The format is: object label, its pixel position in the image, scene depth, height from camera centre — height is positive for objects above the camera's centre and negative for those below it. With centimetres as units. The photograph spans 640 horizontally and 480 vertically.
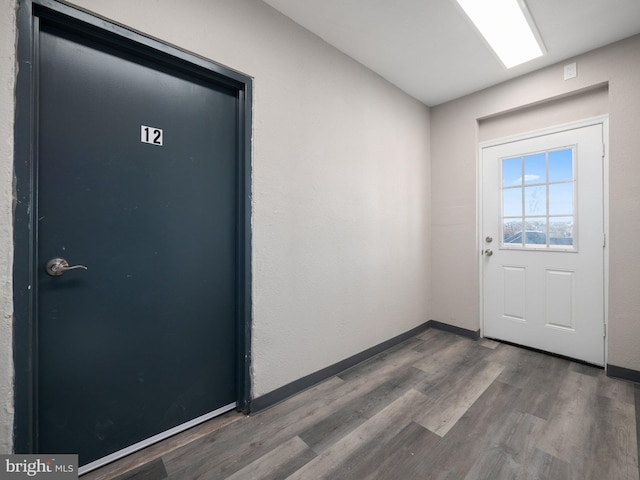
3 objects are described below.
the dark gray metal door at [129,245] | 121 -3
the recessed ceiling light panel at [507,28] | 183 +160
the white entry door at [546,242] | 233 -3
